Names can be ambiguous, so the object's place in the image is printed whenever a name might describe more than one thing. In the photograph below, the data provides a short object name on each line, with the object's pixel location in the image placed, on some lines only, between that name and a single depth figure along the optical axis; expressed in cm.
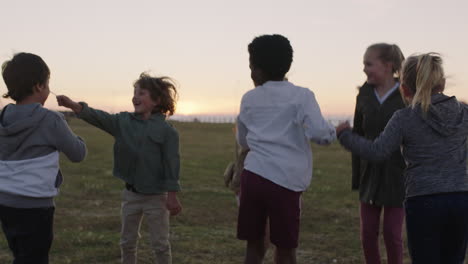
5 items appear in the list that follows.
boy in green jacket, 498
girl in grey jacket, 360
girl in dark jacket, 486
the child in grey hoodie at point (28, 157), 385
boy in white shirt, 380
